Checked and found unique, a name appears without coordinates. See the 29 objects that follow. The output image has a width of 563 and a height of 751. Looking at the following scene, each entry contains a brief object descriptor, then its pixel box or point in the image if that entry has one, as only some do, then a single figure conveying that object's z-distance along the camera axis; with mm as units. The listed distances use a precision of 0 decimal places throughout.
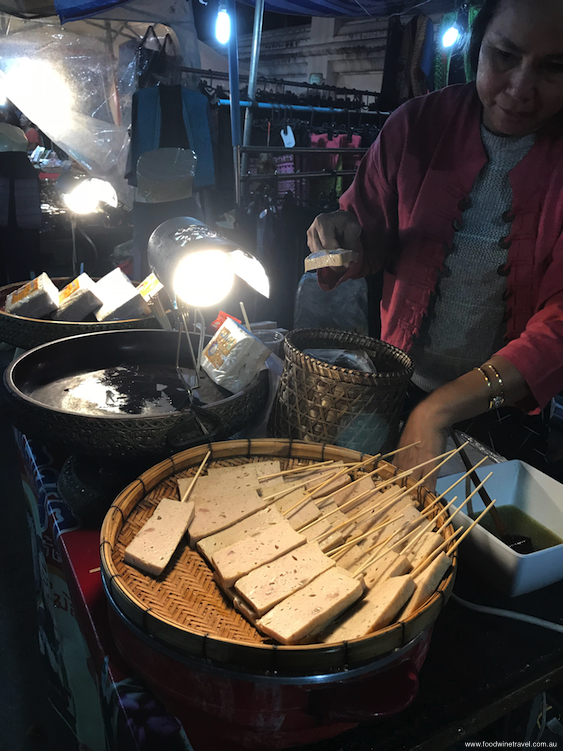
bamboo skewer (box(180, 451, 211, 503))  1233
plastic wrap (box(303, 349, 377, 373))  1541
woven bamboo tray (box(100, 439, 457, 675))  795
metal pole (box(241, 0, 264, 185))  2261
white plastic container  1131
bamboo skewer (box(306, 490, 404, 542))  1134
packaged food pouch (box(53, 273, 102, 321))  2236
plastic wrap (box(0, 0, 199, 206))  5305
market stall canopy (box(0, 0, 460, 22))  3613
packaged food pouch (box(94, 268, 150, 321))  2250
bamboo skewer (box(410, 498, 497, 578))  994
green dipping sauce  1312
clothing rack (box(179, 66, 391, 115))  4333
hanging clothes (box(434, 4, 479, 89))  4806
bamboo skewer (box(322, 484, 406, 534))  1157
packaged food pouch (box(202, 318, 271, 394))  1584
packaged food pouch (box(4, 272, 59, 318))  2205
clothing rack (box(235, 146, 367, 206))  1982
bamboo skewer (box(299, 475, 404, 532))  1165
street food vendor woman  1405
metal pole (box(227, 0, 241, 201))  1821
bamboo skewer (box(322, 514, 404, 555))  1104
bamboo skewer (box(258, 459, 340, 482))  1319
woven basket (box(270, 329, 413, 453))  1357
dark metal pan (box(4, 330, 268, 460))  1276
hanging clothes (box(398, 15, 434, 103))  5160
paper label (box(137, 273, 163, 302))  2309
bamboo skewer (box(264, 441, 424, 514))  1257
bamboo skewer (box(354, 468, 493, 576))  1056
